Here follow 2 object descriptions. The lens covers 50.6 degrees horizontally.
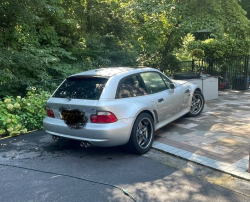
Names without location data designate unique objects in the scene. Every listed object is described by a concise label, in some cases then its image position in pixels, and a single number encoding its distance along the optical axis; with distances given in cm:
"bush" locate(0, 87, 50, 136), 579
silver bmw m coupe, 424
